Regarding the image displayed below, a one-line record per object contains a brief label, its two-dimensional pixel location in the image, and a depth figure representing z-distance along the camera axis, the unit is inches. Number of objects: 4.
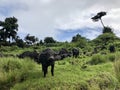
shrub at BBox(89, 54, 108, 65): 275.1
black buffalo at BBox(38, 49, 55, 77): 185.2
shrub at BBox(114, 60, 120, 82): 198.0
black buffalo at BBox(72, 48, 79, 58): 356.1
